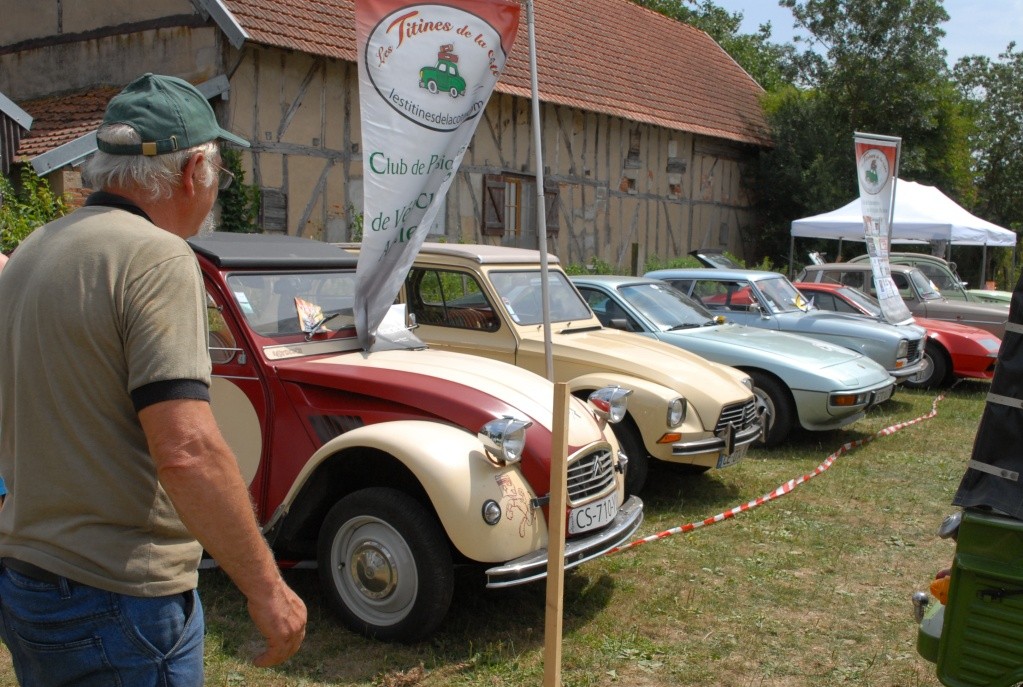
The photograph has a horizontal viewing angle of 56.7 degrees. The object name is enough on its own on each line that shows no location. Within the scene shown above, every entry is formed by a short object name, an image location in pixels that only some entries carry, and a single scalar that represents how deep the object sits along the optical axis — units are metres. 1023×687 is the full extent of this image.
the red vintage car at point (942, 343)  11.97
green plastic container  2.94
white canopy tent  17.00
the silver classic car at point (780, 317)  10.48
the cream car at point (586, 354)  6.51
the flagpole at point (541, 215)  6.39
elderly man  1.80
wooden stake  3.05
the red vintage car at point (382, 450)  4.14
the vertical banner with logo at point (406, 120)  5.18
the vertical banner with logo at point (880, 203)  11.35
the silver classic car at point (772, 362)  8.41
